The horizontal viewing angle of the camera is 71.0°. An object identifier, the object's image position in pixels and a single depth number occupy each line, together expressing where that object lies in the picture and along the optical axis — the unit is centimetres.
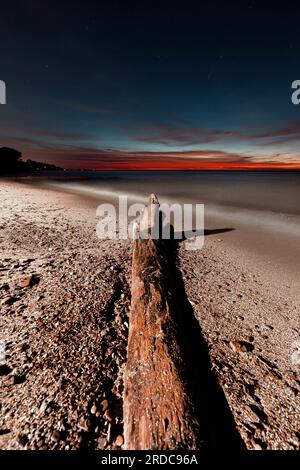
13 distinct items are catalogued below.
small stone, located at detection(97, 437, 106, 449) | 138
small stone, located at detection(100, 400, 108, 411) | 157
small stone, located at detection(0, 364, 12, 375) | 178
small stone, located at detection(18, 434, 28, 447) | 133
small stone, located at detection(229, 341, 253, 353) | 223
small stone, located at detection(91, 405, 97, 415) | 154
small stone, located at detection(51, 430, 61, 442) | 135
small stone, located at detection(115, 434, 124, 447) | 139
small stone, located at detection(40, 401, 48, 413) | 151
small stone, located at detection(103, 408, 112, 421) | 151
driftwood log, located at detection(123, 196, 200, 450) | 124
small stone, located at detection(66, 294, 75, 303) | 277
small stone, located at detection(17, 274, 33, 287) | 305
